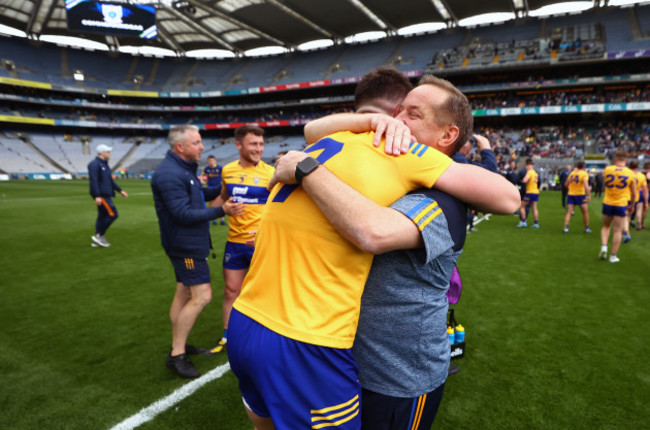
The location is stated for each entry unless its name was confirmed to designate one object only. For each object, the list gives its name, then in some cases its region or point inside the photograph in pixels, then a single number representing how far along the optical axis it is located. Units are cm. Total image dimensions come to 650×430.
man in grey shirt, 106
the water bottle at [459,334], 359
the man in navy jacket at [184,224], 331
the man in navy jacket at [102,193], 869
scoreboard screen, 3188
